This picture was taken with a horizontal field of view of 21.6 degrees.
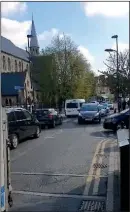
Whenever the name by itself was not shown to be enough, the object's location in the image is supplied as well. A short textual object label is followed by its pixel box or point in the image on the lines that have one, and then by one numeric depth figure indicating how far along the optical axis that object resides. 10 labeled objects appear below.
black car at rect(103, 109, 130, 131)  19.75
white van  40.62
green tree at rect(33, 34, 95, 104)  52.62
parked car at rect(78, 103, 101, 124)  27.56
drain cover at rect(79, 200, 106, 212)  6.05
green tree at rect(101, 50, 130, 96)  33.40
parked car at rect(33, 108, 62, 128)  24.83
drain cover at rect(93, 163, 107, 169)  9.62
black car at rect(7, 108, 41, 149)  14.00
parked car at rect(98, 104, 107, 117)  38.70
